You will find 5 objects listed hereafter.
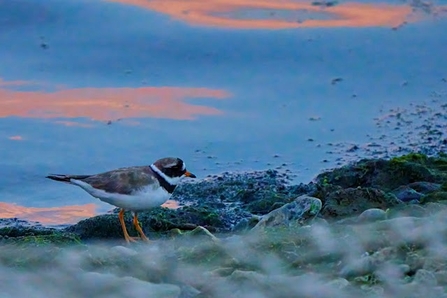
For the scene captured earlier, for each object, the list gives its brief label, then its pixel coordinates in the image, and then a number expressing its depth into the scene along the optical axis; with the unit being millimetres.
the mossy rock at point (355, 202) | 14414
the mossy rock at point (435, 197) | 14852
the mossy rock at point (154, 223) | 15578
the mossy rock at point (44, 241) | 12984
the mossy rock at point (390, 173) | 17109
